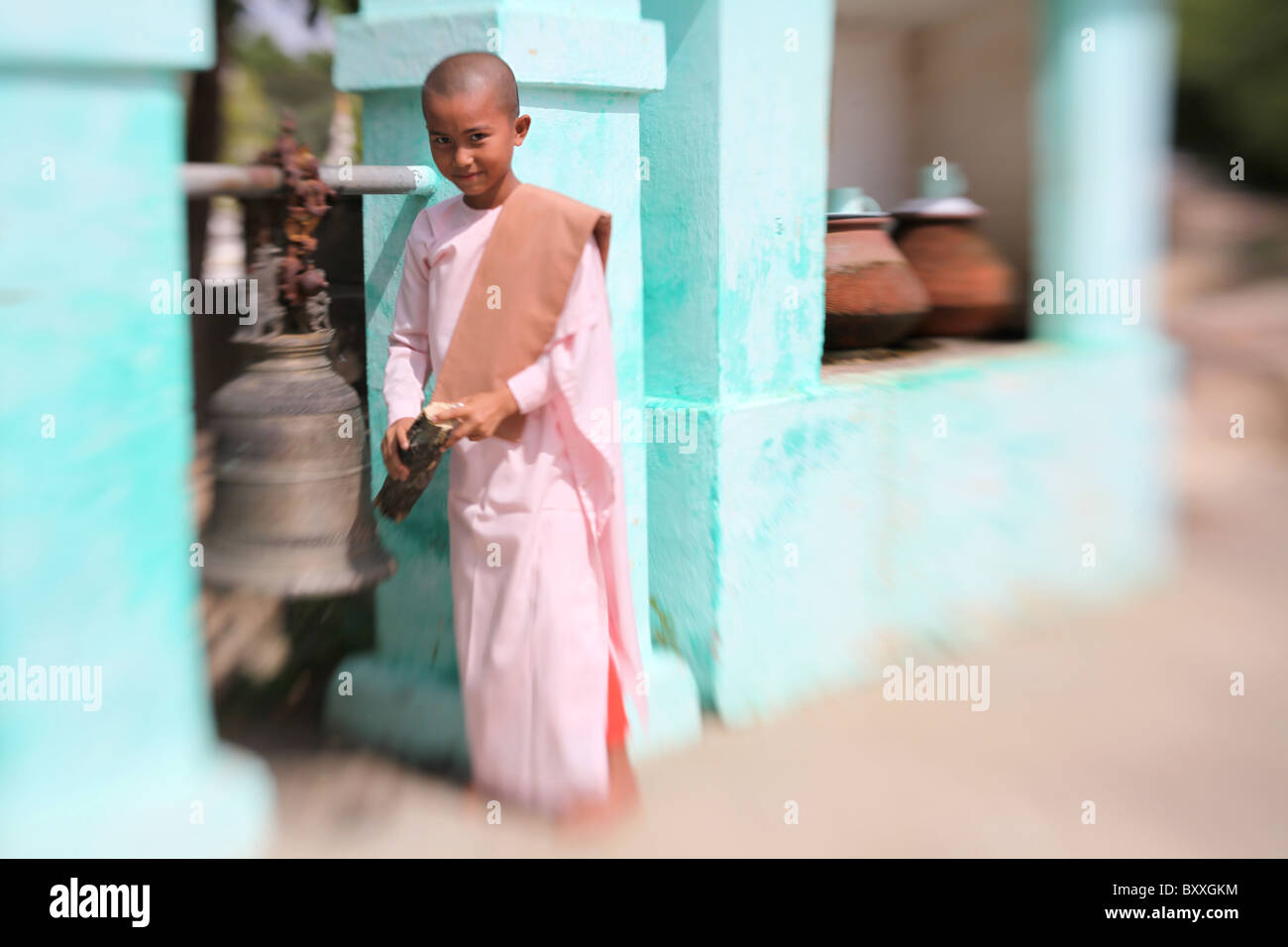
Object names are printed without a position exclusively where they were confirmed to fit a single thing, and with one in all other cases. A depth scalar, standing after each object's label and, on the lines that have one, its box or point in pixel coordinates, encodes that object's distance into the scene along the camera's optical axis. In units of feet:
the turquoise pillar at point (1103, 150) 14.93
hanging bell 7.89
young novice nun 8.48
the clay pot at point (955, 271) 15.37
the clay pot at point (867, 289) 13.70
